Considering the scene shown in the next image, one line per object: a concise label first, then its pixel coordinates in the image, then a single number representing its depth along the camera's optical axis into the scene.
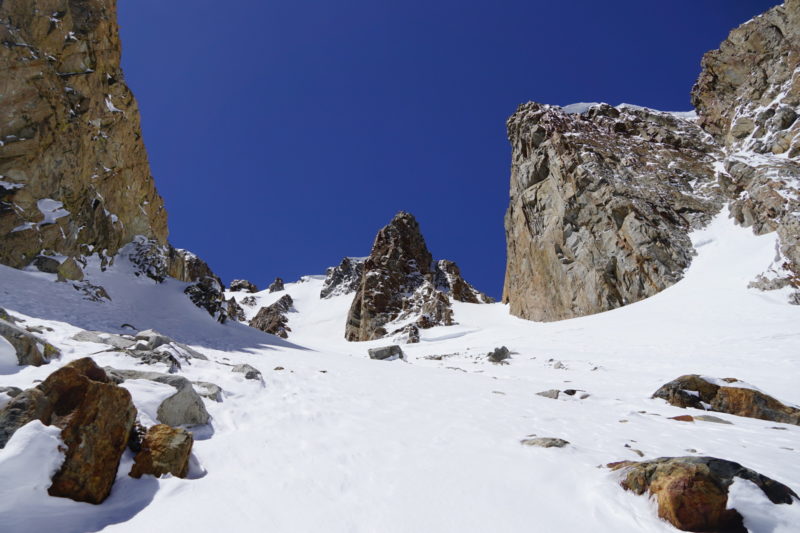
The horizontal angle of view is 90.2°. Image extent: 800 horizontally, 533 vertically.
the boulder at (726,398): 9.19
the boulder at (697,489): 3.81
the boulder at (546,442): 5.98
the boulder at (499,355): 20.20
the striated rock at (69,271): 19.42
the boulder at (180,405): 5.71
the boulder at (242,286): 111.12
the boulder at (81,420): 3.86
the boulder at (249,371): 9.23
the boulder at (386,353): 23.81
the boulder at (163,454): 4.43
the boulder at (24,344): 6.24
